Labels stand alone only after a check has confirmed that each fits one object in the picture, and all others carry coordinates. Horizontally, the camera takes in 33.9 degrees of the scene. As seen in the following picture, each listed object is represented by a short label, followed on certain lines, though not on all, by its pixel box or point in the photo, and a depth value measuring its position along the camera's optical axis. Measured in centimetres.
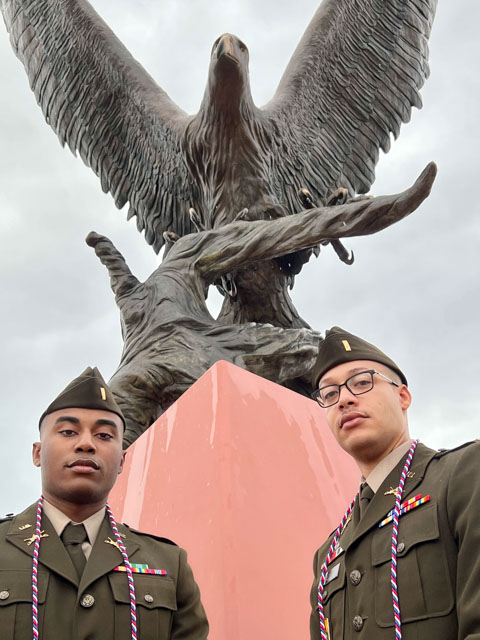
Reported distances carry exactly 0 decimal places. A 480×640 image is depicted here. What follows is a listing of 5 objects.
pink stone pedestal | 197
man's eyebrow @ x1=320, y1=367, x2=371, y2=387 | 151
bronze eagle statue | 484
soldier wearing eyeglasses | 119
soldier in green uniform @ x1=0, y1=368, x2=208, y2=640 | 132
